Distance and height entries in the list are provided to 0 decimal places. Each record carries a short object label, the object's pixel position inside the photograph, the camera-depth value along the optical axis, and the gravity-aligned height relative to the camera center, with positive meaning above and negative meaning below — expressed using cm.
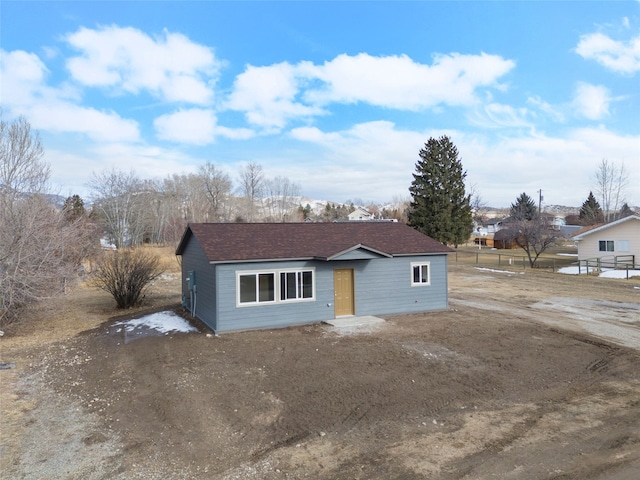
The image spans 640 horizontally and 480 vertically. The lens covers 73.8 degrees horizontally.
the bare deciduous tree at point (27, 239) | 1305 +47
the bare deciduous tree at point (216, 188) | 6222 +906
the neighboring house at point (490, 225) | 10281 +467
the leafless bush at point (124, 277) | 1886 -113
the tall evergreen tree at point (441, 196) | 4734 +550
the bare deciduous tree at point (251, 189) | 6623 +950
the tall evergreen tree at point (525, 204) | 7026 +695
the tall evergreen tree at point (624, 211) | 6378 +459
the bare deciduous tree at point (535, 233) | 3459 +82
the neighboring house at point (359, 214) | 10619 +849
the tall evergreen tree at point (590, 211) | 7216 +542
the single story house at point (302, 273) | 1380 -92
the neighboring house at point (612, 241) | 3175 +5
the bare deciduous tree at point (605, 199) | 5952 +588
